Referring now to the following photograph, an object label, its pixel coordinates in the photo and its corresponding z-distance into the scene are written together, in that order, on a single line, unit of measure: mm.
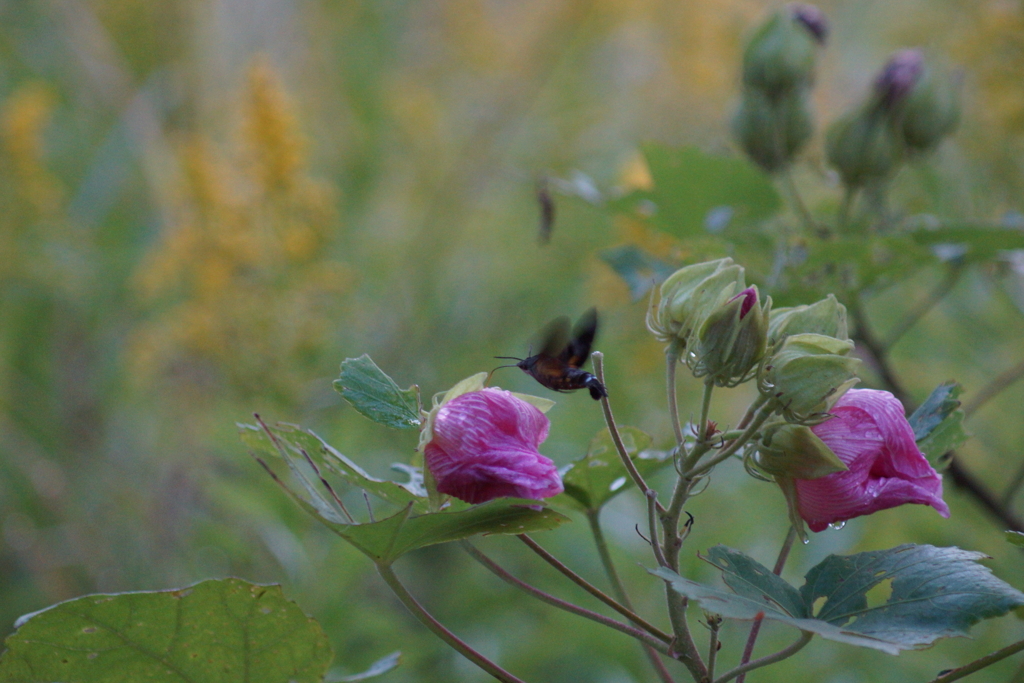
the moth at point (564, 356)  2146
